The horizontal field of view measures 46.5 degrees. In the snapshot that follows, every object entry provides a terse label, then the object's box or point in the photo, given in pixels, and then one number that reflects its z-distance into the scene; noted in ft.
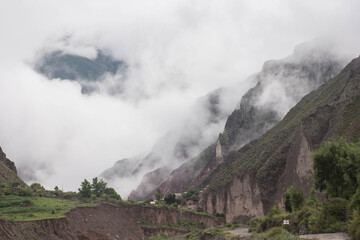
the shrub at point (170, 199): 370.16
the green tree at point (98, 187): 288.71
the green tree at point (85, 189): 261.83
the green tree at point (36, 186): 258.92
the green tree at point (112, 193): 288.14
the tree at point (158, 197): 364.09
